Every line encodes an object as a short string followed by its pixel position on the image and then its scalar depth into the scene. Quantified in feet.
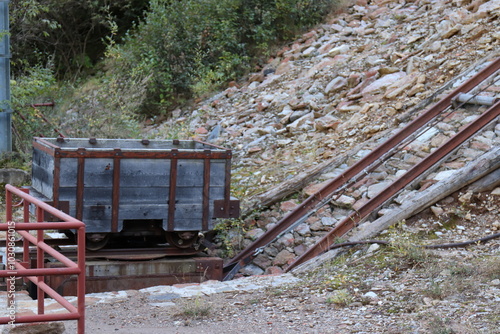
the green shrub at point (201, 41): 57.26
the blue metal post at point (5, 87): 40.83
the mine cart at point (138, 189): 26.76
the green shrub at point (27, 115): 45.37
